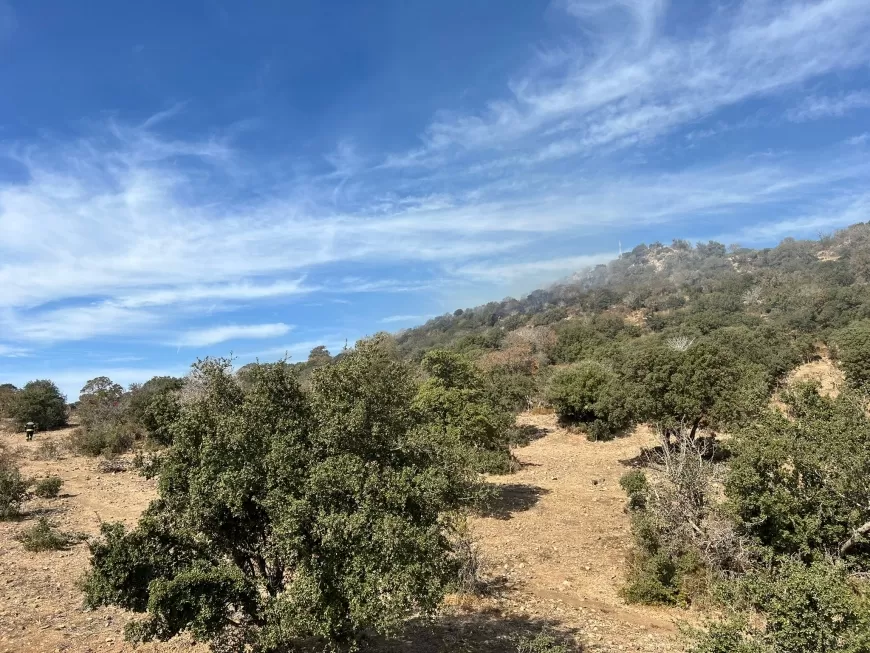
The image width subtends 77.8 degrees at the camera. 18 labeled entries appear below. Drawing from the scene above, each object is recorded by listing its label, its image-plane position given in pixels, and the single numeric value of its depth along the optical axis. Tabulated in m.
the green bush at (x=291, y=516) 6.77
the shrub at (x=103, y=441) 32.28
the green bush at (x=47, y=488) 21.45
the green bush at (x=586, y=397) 31.41
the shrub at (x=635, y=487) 17.88
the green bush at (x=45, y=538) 14.89
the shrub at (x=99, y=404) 40.50
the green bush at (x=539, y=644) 8.06
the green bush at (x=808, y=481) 11.24
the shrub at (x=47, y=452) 30.96
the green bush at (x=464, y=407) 20.97
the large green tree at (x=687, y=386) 22.41
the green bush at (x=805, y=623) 6.20
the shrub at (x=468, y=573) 12.35
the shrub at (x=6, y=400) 45.38
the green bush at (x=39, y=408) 43.06
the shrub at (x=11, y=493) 18.30
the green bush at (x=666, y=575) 12.41
